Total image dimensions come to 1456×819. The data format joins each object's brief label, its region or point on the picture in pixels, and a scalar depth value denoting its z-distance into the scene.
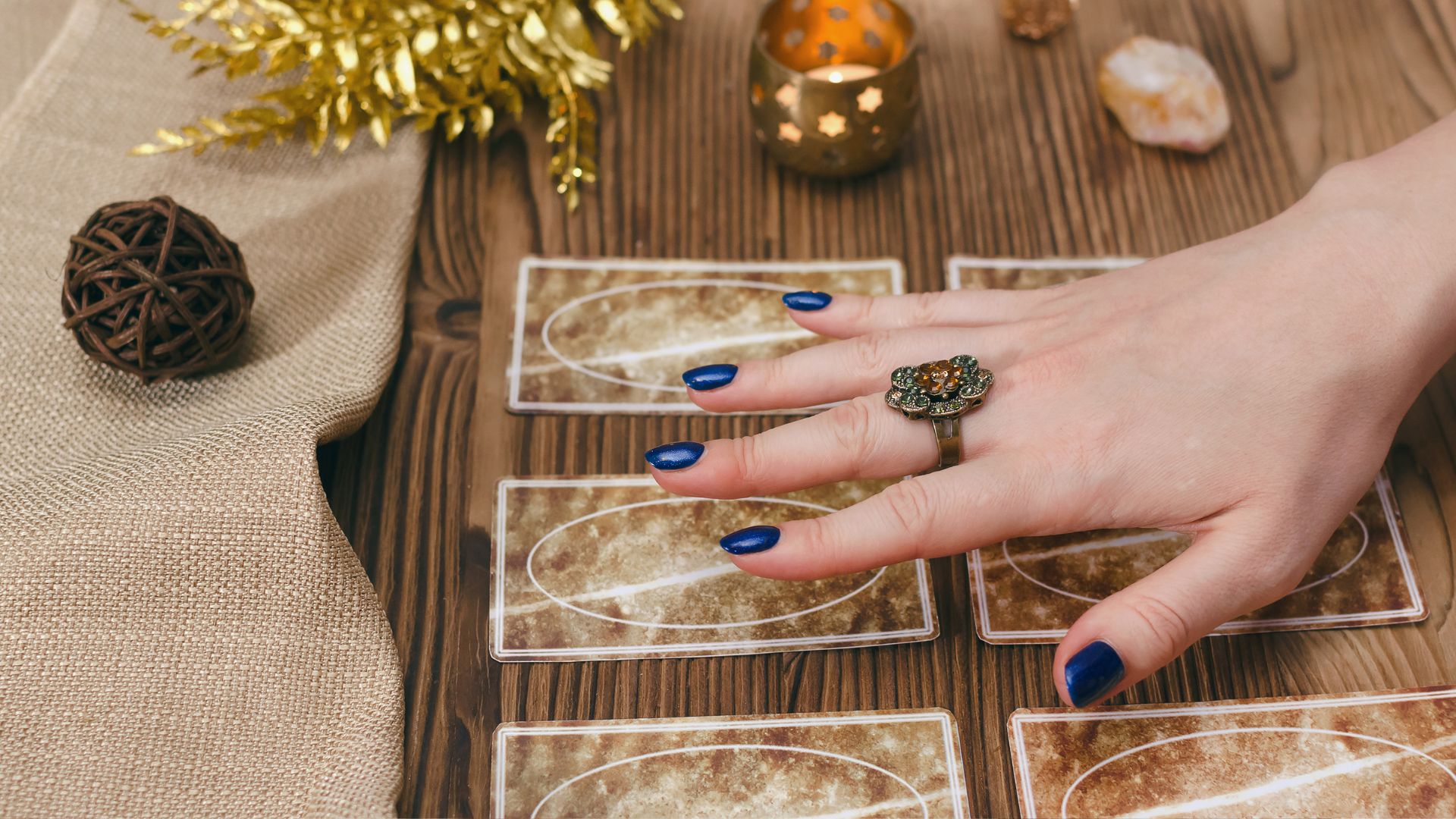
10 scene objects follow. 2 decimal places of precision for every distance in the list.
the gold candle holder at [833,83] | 0.75
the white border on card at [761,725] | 0.68
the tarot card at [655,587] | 0.70
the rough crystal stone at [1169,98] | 0.79
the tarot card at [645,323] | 0.74
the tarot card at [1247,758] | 0.68
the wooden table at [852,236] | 0.70
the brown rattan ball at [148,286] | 0.69
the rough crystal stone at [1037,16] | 0.82
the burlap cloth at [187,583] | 0.67
